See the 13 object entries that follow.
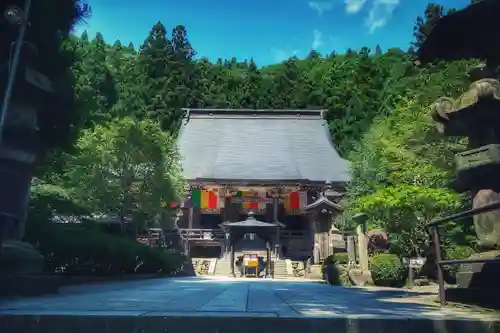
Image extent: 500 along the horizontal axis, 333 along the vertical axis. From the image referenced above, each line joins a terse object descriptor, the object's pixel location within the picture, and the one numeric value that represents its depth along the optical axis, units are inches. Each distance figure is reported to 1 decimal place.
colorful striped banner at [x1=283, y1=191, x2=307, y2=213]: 1042.7
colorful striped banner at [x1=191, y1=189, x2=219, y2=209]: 1035.9
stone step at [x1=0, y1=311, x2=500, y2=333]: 123.0
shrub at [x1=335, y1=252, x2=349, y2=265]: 580.0
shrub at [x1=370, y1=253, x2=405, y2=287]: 445.4
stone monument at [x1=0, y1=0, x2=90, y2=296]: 196.7
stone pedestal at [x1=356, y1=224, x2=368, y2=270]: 494.3
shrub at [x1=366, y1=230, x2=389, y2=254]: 606.2
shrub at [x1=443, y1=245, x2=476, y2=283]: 385.7
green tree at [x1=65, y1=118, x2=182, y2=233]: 585.6
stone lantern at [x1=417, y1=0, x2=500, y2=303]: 178.2
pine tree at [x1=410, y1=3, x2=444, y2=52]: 1116.8
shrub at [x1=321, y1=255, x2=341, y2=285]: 520.1
